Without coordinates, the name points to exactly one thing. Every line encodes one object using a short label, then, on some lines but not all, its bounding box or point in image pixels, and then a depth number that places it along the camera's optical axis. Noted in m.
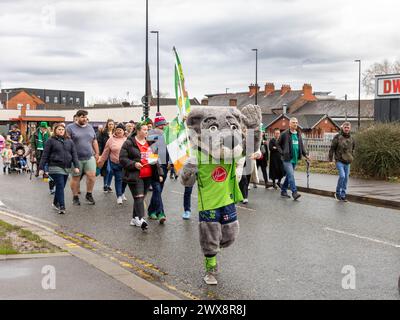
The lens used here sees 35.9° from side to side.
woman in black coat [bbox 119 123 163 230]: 9.97
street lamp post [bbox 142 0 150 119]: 30.92
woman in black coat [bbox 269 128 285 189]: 16.19
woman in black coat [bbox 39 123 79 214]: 11.64
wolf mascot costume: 6.68
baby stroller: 22.04
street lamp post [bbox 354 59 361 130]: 59.83
